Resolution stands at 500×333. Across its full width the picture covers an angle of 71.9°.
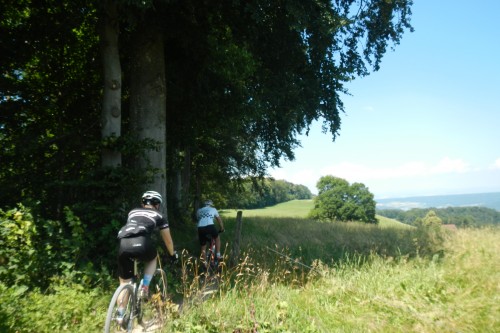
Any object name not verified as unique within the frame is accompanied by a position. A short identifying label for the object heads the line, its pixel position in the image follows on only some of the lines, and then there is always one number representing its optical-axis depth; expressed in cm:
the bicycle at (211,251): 955
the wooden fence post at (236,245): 975
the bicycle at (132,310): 451
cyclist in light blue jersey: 966
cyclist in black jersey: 491
